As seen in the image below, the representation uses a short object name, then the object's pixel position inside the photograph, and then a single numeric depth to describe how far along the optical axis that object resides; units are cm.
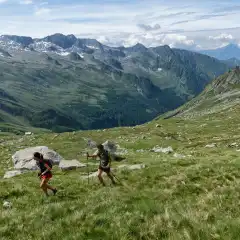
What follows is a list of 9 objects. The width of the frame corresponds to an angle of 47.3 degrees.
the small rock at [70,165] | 2464
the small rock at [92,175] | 1786
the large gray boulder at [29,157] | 3022
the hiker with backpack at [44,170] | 1362
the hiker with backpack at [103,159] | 1589
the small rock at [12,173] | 2318
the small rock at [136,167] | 1934
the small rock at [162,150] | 3768
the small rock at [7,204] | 1191
